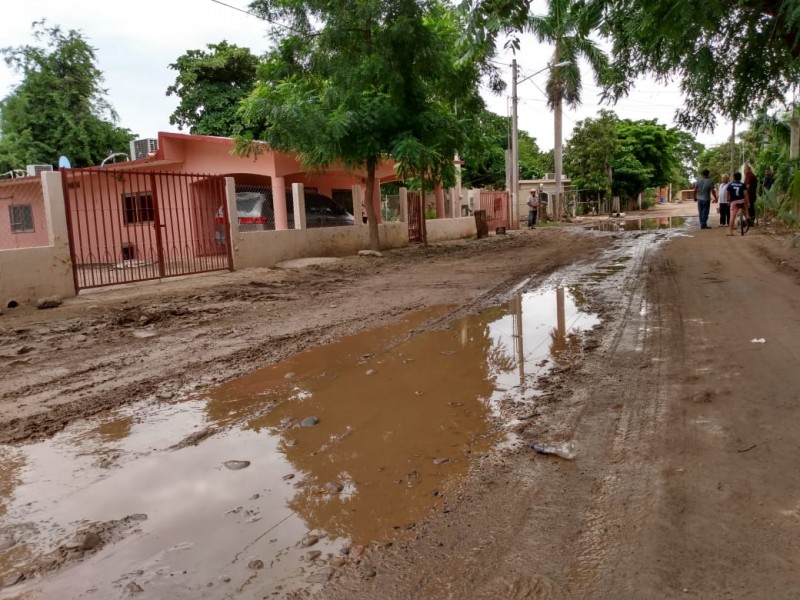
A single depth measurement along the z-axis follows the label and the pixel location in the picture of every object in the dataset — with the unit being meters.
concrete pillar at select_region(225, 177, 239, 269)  12.80
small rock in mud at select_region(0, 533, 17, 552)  2.67
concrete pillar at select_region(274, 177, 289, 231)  16.67
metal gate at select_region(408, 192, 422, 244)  20.30
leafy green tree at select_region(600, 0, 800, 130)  5.82
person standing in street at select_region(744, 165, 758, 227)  17.39
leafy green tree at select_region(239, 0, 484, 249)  13.50
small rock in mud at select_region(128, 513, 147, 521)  2.90
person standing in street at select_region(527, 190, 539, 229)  27.47
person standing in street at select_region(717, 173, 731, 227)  18.42
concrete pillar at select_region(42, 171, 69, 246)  9.66
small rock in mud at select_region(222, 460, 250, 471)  3.42
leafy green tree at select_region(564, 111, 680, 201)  35.25
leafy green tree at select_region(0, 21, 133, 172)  24.45
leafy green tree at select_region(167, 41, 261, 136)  27.17
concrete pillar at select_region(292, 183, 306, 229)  15.38
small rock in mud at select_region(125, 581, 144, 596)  2.32
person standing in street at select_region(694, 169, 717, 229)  18.61
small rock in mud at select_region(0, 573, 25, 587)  2.40
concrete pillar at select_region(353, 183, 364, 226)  17.77
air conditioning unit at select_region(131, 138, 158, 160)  18.69
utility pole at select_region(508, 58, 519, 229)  24.91
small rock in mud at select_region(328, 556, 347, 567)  2.46
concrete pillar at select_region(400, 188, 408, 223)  19.84
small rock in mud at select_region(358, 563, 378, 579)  2.38
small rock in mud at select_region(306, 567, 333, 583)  2.36
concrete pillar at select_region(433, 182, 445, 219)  24.65
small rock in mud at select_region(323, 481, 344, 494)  3.11
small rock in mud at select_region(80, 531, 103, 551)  2.64
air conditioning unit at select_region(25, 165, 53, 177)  18.04
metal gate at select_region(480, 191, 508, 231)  26.17
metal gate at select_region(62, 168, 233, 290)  10.69
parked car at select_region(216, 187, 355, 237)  15.68
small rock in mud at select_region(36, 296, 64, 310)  8.80
